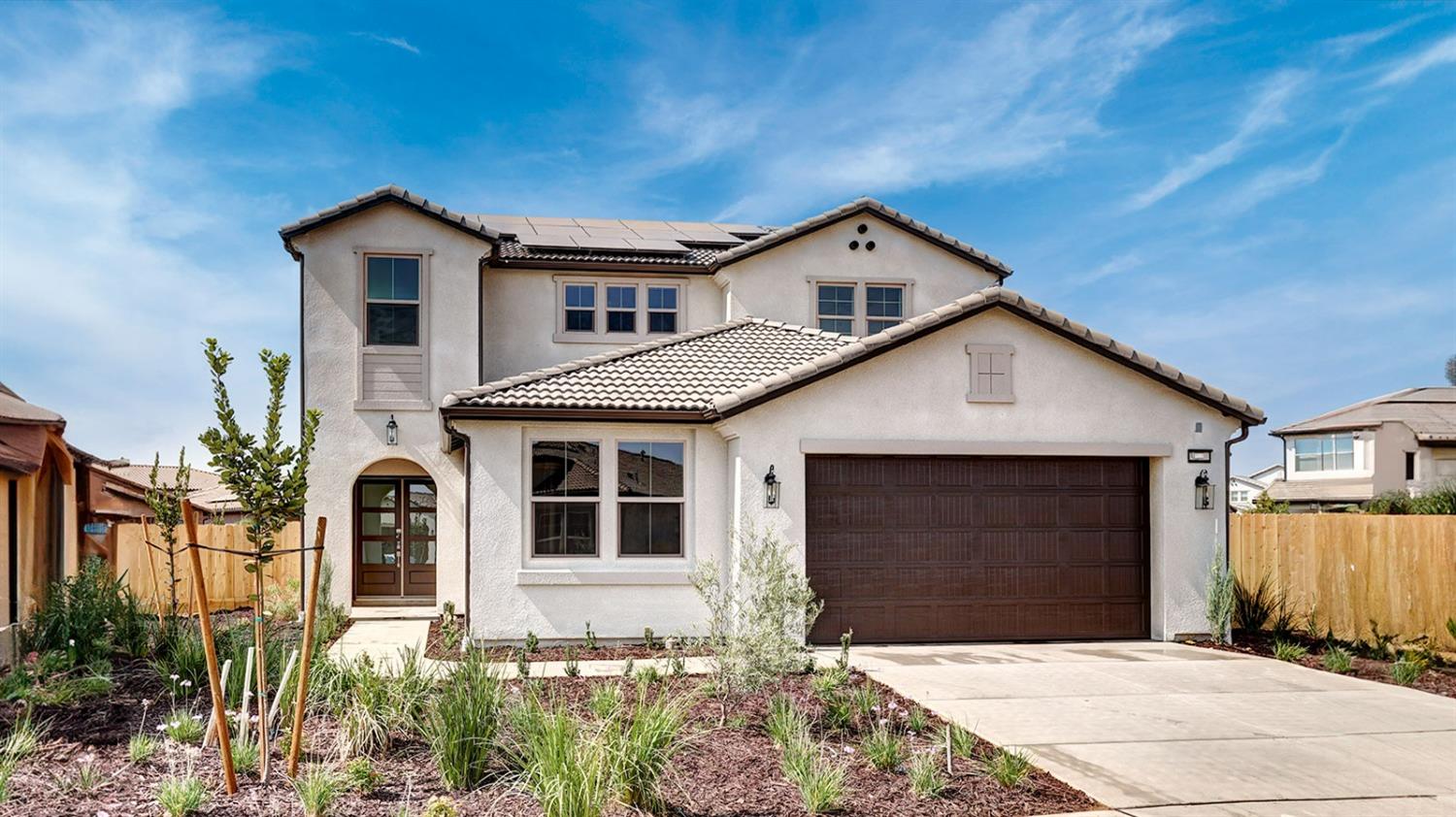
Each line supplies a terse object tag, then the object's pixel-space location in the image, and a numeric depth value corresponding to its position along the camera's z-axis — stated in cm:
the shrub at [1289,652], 1320
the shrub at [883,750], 750
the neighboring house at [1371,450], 3912
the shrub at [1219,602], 1398
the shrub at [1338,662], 1239
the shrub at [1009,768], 725
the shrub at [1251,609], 1519
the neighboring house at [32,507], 1210
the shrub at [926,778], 695
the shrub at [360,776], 665
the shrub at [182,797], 622
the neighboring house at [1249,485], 5553
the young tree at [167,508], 1382
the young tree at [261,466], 686
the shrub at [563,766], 586
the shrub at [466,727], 683
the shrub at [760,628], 929
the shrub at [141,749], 745
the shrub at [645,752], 635
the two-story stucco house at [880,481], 1340
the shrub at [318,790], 622
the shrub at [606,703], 779
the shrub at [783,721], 779
